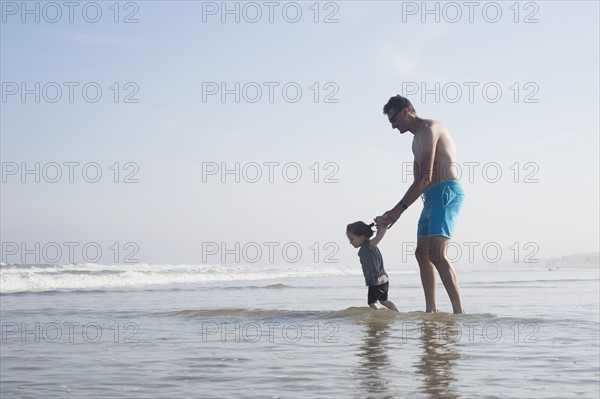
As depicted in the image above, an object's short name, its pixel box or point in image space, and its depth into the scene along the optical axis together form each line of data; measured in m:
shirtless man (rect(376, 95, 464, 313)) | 6.36
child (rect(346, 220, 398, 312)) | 7.65
